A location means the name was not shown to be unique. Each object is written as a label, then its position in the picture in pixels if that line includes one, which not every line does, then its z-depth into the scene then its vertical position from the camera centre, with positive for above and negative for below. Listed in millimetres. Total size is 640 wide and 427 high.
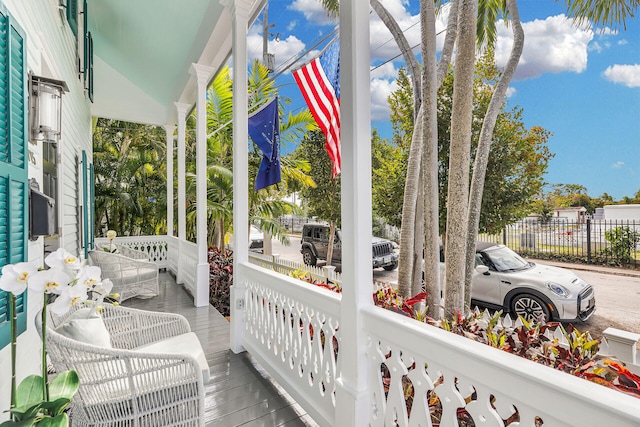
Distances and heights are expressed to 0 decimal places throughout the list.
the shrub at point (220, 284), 5918 -1278
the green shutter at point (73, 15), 3573 +2146
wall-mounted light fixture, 1947 +611
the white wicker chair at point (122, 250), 6235 -692
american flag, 2941 +1101
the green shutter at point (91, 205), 5773 +151
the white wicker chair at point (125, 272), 5195 -893
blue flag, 3455 +731
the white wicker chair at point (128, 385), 1712 -903
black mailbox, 1830 -5
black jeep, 10922 -997
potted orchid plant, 1141 -330
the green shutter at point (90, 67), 5172 +2249
